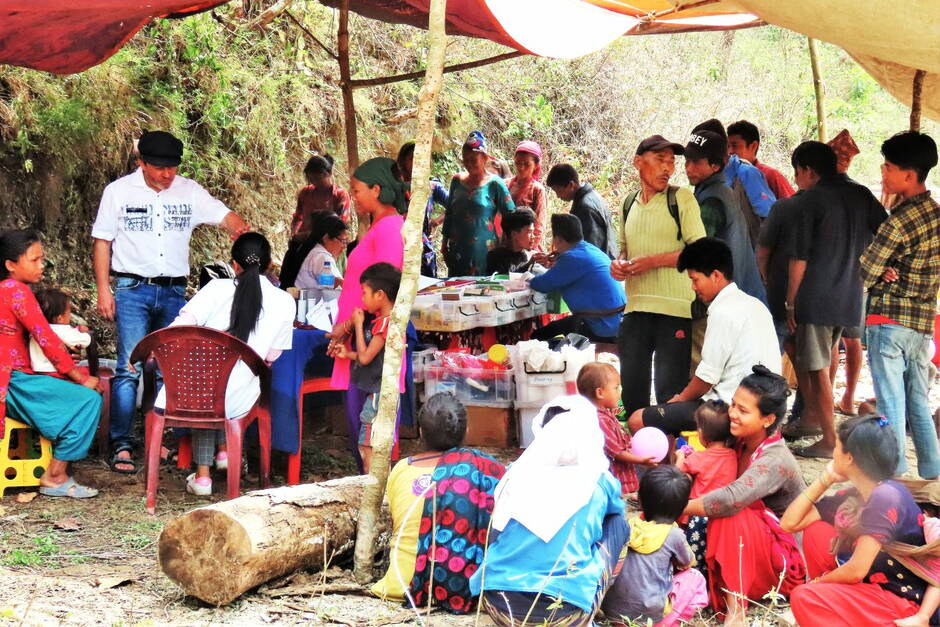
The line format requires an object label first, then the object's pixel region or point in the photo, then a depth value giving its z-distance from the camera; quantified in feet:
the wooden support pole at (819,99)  26.67
